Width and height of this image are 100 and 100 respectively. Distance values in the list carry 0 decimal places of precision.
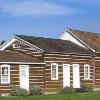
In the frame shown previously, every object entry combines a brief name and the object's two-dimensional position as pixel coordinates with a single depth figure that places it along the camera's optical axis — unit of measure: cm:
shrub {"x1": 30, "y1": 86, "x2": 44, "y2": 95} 4383
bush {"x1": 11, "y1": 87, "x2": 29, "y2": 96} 4216
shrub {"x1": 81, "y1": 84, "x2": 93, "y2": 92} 4951
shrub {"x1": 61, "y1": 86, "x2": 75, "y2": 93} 4694
